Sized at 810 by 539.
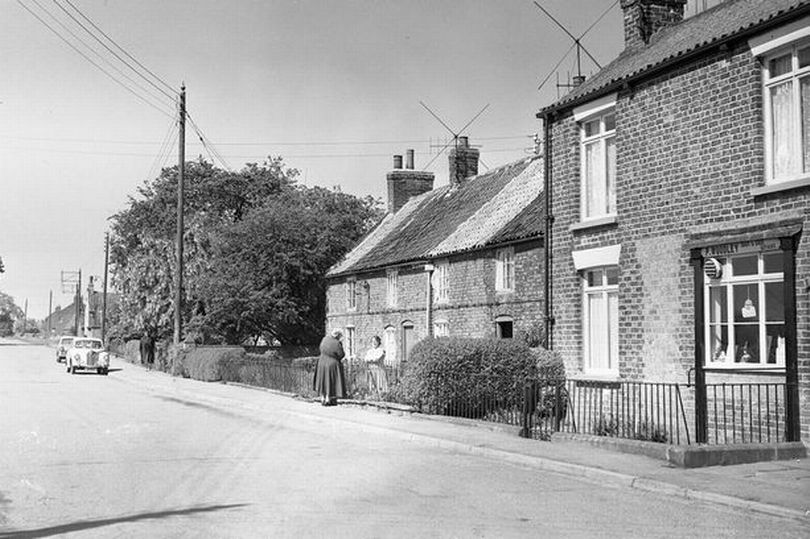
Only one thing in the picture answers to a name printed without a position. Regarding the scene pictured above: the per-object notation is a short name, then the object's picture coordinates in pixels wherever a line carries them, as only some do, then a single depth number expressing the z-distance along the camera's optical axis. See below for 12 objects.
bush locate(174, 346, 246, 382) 32.06
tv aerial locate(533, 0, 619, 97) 21.53
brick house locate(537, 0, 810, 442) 12.72
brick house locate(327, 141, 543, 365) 25.47
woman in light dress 21.09
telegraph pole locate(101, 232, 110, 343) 71.69
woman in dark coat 21.23
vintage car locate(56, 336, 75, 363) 54.28
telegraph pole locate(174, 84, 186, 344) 35.81
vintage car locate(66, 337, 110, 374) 40.19
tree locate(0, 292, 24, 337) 186.75
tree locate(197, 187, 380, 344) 40.59
